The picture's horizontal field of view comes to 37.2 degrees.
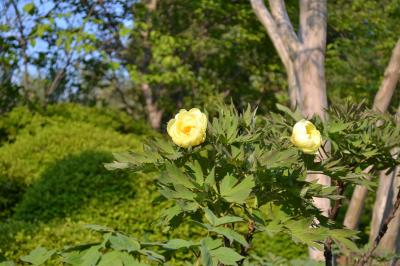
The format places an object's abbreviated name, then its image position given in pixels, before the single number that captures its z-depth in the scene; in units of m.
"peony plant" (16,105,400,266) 1.72
